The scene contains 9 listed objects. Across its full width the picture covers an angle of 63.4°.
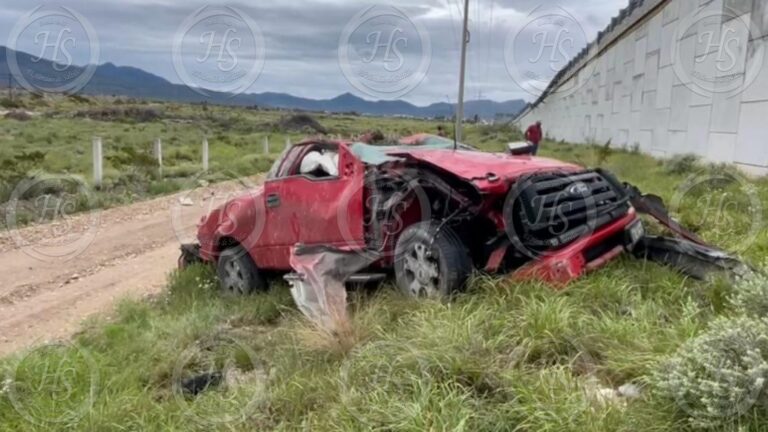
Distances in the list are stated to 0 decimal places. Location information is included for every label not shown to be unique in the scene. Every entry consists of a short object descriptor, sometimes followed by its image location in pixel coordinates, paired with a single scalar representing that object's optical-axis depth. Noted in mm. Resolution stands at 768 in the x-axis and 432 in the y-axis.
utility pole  18125
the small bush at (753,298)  3305
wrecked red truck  4527
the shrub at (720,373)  2561
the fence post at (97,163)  14766
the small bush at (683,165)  12517
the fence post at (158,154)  18620
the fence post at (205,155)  20641
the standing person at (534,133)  19242
